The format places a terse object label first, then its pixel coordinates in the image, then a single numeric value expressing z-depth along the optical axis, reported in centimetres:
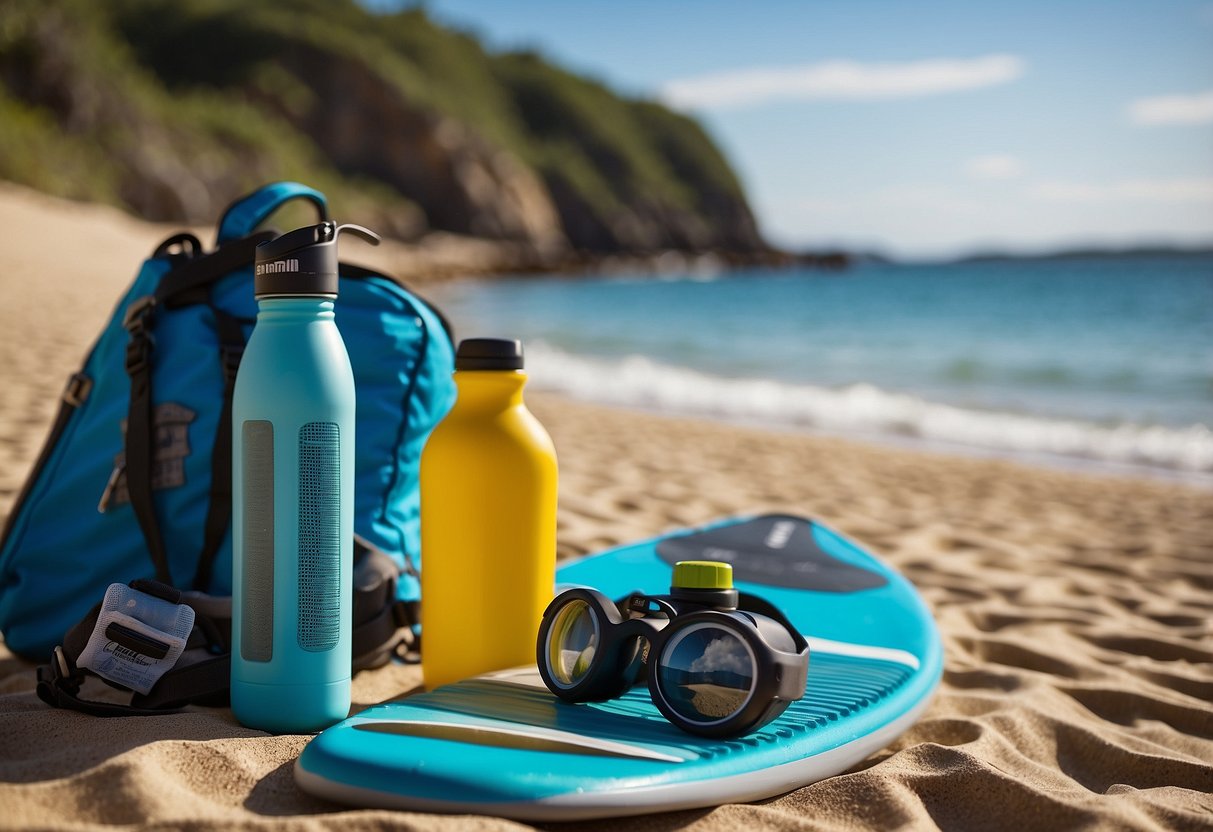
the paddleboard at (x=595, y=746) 123
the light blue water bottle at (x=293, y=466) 137
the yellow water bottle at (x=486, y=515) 155
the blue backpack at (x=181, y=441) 177
